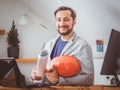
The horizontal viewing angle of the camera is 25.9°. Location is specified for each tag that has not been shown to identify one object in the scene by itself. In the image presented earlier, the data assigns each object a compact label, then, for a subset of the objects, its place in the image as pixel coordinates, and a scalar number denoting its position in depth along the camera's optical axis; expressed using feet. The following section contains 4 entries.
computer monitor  5.08
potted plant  11.69
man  6.27
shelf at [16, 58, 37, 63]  10.78
